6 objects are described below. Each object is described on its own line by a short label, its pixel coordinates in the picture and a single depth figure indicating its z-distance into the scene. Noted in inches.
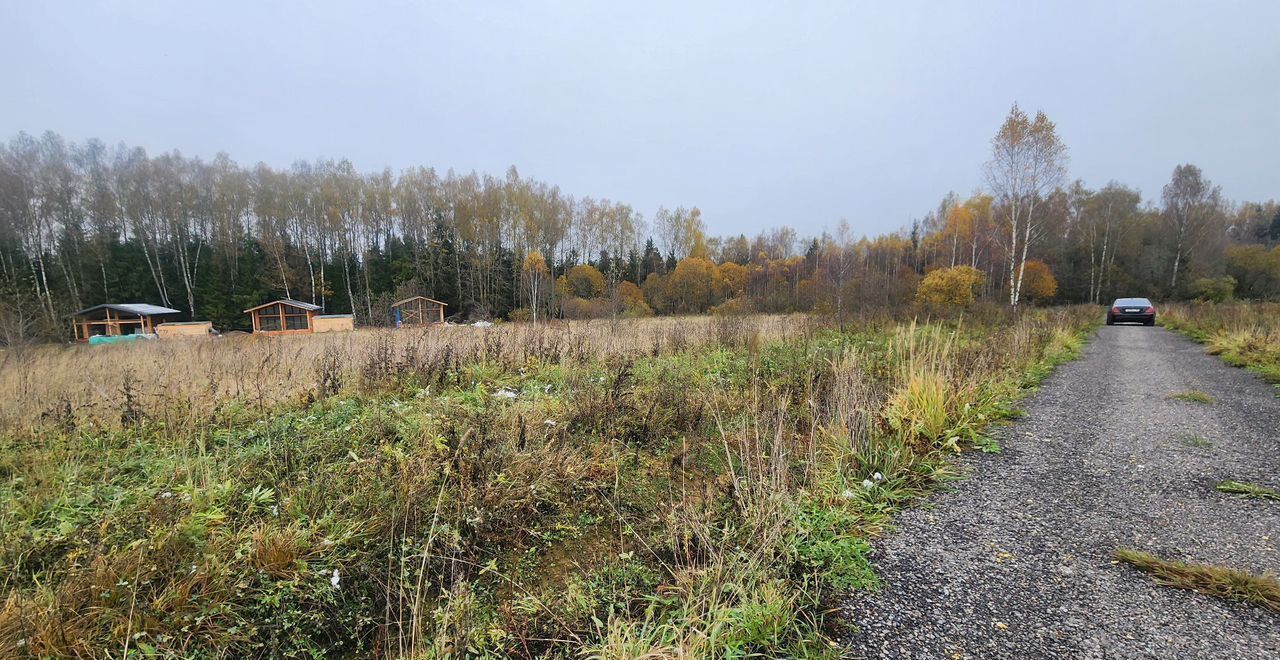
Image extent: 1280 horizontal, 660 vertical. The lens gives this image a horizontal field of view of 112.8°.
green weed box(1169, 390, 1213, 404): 194.0
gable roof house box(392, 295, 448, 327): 969.6
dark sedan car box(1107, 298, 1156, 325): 633.6
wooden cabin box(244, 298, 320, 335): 1139.9
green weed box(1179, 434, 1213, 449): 140.1
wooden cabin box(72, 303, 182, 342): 1077.1
